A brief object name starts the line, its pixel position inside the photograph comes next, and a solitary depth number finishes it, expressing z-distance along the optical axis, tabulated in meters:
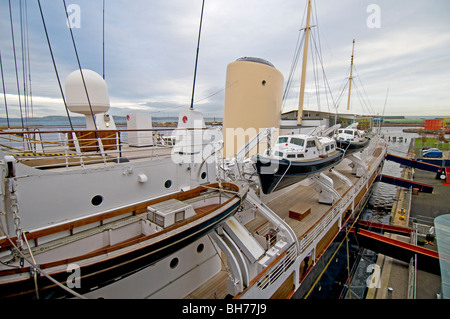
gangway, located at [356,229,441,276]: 10.45
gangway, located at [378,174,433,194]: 21.12
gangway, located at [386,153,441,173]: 23.97
